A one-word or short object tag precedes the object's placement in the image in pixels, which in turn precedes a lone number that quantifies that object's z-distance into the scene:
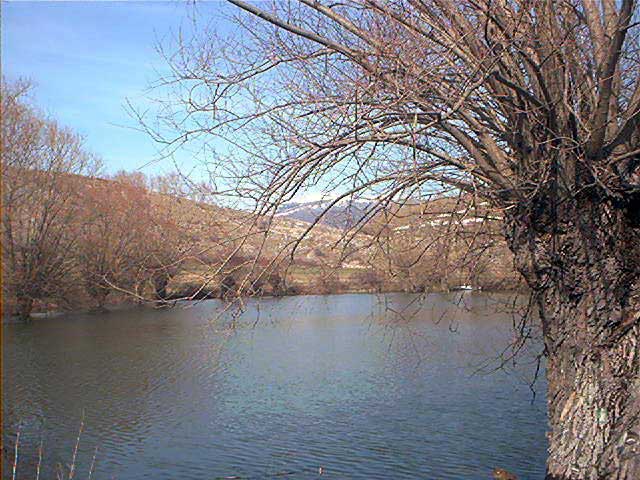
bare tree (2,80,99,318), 22.88
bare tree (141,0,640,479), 4.62
